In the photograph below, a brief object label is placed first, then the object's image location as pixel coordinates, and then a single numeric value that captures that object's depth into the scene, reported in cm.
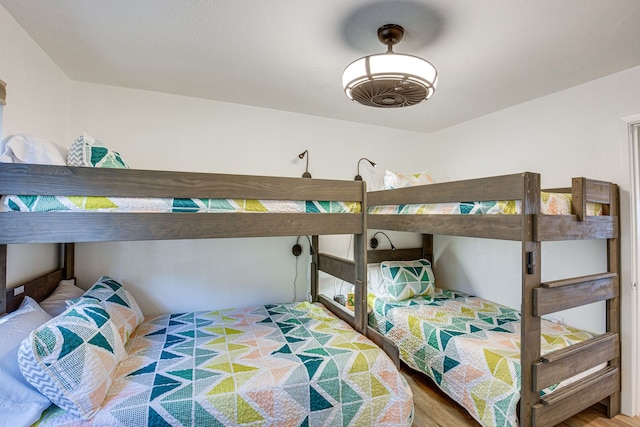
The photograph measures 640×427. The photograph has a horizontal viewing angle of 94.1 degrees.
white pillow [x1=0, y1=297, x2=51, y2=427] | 117
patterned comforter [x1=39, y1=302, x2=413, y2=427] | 133
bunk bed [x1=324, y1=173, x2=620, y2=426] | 167
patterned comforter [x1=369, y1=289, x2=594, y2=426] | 181
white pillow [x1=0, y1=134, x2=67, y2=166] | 149
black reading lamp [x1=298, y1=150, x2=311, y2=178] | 303
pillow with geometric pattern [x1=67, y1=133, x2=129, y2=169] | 165
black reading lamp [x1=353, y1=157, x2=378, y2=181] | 332
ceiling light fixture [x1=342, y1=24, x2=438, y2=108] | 145
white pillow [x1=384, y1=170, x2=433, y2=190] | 288
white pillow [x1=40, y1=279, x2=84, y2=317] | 183
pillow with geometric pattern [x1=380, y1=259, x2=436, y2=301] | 297
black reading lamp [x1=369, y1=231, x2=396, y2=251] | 339
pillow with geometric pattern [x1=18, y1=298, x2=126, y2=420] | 120
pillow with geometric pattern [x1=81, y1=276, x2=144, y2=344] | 182
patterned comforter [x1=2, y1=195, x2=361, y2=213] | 133
